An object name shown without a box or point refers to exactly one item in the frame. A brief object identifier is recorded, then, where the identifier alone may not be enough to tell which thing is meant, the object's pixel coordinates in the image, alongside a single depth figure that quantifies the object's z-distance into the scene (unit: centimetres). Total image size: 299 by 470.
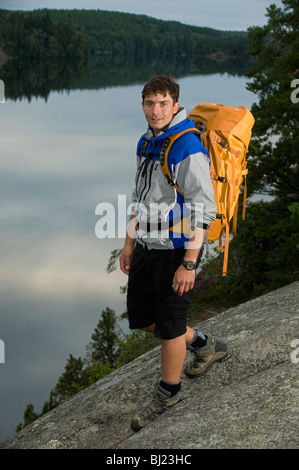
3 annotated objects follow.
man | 416
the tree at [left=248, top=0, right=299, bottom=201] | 1514
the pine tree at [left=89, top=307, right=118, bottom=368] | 2652
